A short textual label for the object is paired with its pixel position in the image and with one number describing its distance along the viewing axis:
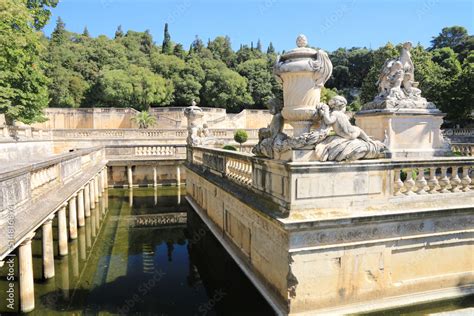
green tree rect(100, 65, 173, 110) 50.62
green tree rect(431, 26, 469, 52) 66.19
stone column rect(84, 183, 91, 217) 14.10
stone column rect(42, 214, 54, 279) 7.96
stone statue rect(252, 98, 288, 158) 6.19
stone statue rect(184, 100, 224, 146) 16.16
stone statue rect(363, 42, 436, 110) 12.02
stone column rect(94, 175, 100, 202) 16.79
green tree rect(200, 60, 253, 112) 58.72
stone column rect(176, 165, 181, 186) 21.77
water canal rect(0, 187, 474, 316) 6.78
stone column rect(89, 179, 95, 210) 15.41
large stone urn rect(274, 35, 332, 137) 5.91
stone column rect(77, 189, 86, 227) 12.61
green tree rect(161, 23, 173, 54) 74.94
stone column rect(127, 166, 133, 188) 21.52
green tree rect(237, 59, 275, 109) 63.78
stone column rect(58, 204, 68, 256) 9.57
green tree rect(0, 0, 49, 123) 17.39
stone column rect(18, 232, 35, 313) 6.26
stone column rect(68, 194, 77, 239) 11.19
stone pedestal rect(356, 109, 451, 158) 11.81
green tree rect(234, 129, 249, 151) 25.58
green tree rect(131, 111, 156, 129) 42.81
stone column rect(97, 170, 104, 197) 18.38
